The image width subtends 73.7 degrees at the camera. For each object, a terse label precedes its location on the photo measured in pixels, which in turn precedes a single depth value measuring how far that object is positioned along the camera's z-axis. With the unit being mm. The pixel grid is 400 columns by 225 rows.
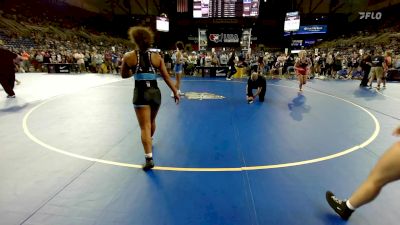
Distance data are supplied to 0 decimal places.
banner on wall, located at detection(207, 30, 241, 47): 29484
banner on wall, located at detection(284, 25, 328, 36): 36000
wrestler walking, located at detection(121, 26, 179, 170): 3926
